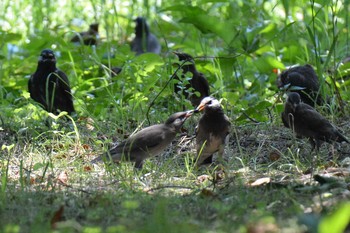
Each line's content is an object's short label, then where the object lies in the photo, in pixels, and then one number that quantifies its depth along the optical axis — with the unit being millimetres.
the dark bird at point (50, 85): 19094
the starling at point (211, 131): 14109
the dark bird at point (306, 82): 17781
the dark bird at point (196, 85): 18695
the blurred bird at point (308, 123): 14117
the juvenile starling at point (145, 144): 13586
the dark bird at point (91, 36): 24828
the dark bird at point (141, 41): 28719
